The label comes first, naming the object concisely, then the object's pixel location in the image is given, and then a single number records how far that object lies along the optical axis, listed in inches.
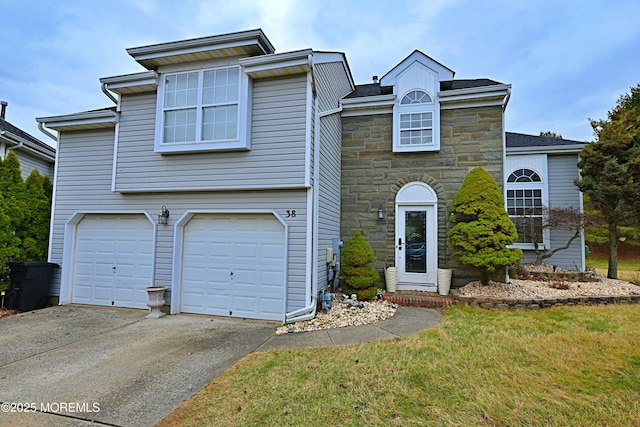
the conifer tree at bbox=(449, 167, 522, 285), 270.6
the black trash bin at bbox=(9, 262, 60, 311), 263.1
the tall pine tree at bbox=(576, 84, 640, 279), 333.4
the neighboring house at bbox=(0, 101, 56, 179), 385.1
